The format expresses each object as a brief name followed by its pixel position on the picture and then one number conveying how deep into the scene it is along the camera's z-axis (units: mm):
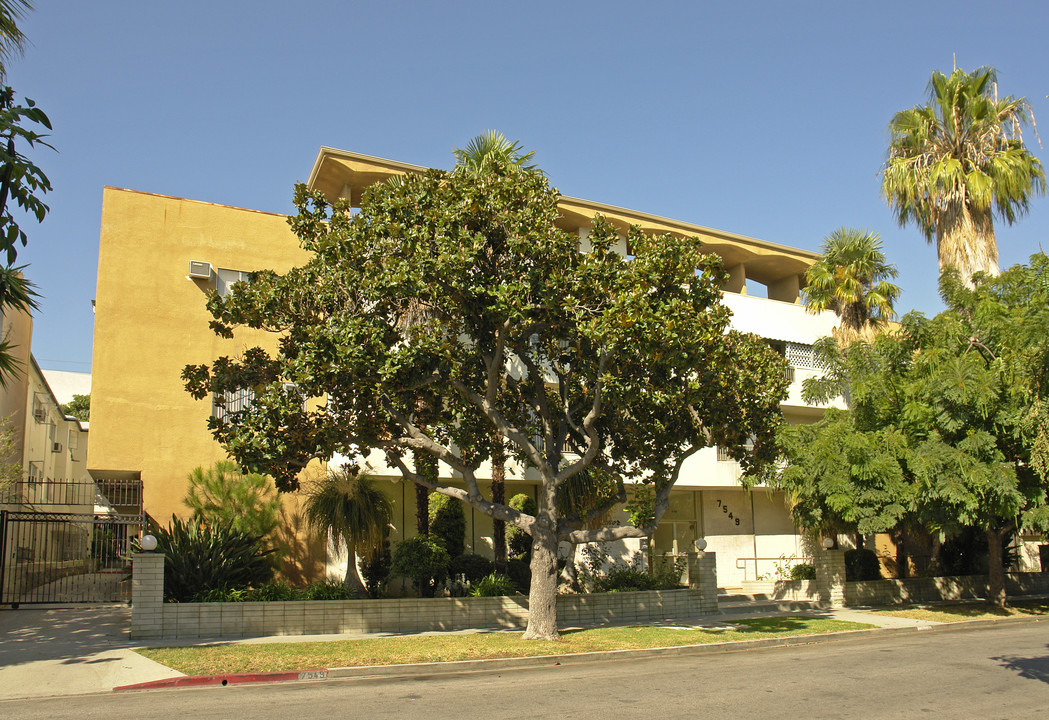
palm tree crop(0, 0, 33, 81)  12820
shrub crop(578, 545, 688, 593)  21250
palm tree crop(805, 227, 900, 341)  26125
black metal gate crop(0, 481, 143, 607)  19641
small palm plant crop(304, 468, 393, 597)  19188
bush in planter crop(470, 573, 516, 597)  18953
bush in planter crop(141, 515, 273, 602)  16750
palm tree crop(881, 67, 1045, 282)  24156
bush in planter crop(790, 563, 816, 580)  26312
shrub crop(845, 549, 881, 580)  26375
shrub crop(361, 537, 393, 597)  20797
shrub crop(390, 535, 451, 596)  18891
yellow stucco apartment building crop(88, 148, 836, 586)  20734
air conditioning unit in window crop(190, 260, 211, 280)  21422
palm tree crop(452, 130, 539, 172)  20094
